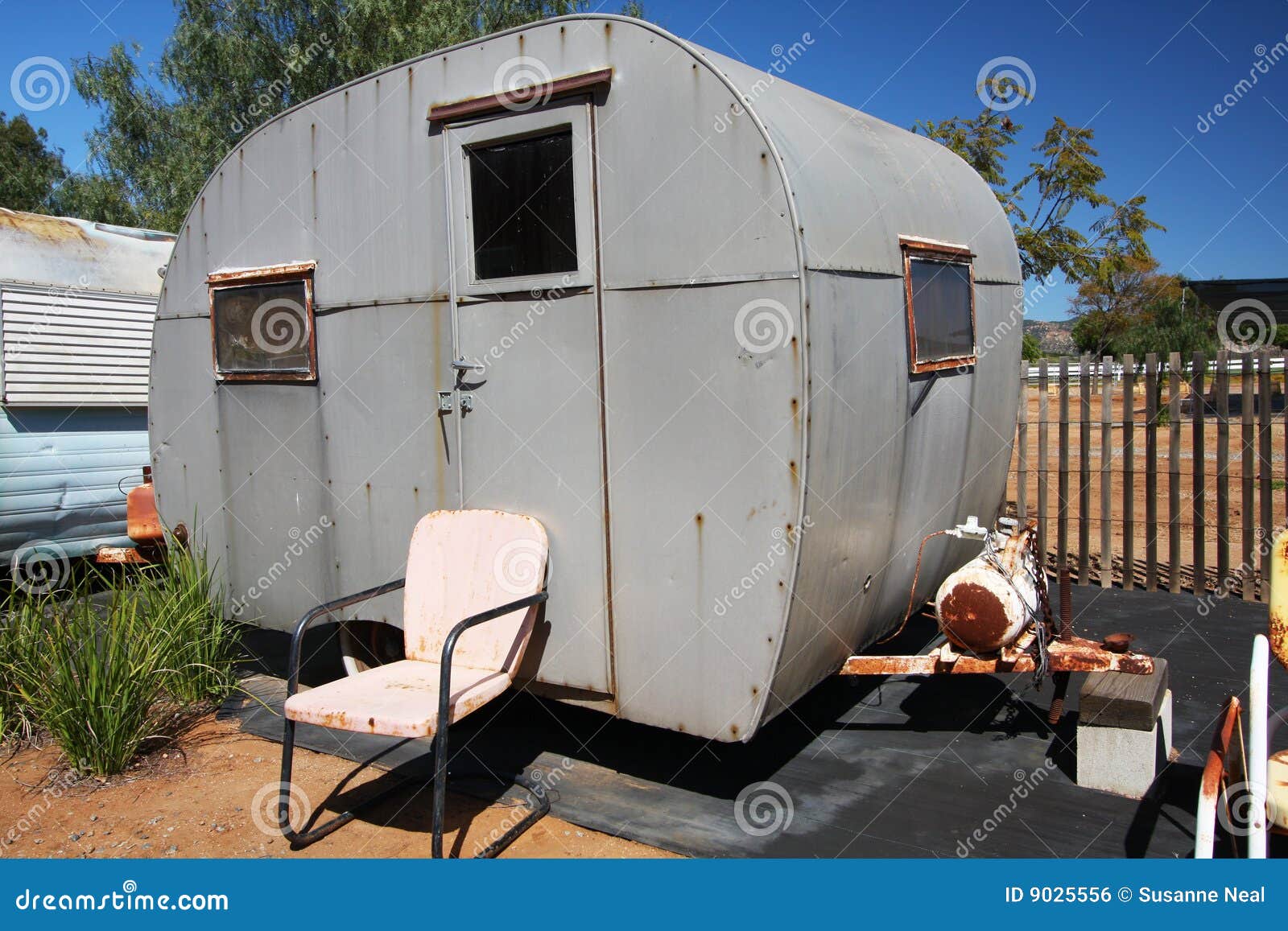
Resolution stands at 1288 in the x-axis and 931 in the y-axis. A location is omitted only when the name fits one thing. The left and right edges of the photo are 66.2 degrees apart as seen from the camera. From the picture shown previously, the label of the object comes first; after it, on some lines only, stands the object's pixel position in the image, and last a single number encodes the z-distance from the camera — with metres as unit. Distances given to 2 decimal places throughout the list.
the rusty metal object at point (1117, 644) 4.54
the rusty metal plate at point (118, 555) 7.70
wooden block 4.14
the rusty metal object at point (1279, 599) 3.30
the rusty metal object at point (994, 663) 4.46
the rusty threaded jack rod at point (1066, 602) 4.98
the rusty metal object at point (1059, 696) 4.84
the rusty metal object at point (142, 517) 7.21
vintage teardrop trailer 3.80
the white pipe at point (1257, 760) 2.79
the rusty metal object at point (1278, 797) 2.96
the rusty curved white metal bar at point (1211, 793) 2.79
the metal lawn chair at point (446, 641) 3.81
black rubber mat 3.95
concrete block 4.18
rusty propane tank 4.46
